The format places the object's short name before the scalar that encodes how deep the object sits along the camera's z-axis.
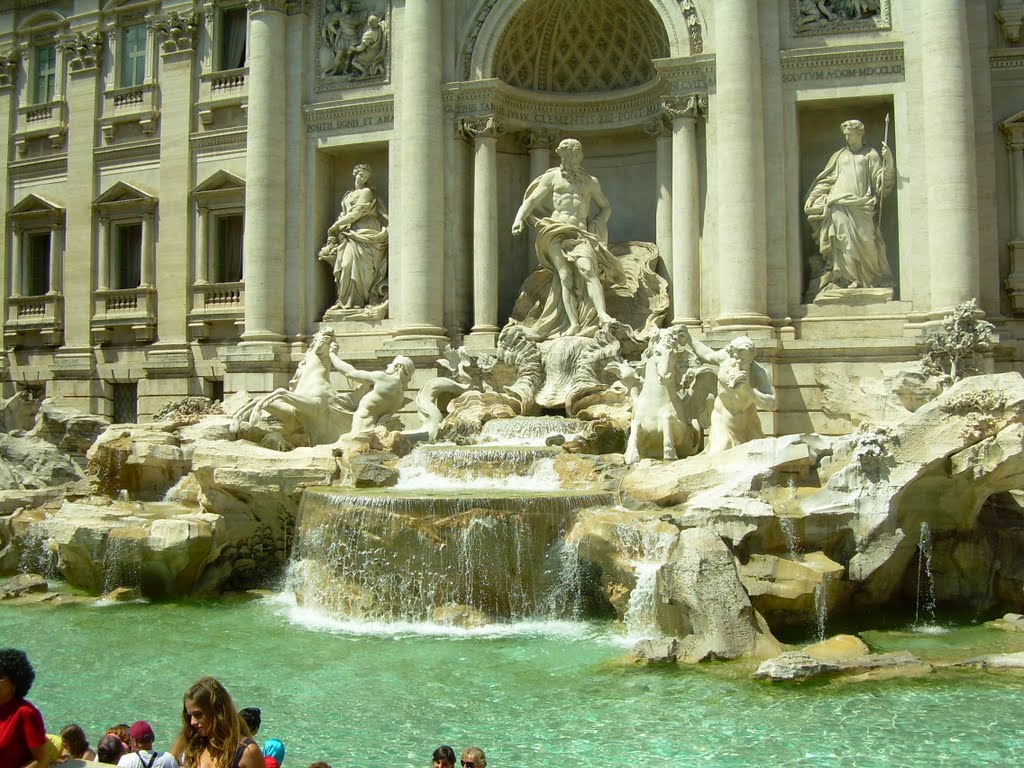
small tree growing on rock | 14.00
